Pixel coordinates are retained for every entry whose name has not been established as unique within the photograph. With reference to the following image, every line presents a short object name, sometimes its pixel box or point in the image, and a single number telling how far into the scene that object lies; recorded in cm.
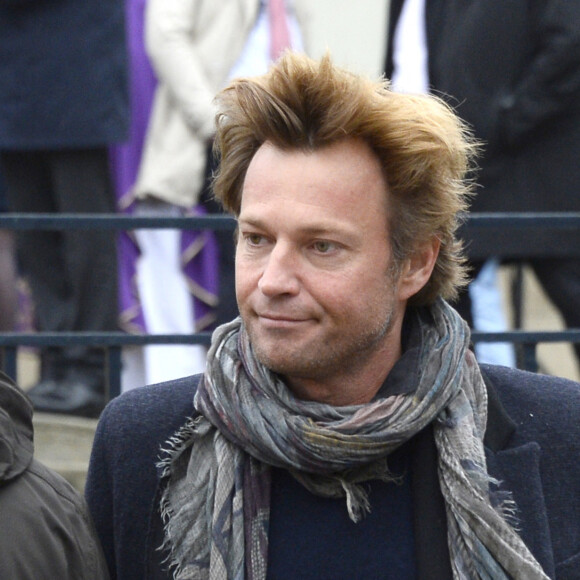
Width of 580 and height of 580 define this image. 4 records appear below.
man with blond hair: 543
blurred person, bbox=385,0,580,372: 1014
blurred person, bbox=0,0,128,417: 1073
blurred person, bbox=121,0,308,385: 1124
